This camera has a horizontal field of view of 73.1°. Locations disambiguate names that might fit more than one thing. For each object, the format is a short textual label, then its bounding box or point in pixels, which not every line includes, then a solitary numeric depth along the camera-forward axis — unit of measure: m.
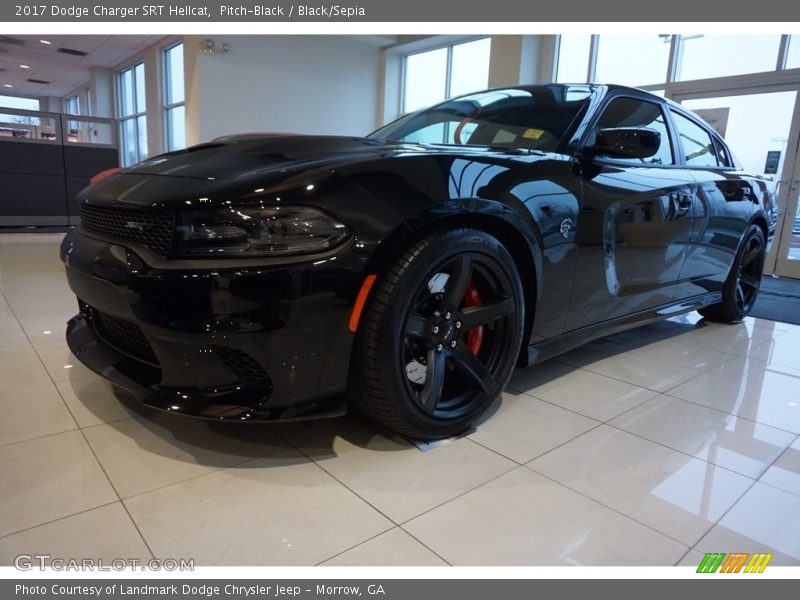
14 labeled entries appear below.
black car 1.24
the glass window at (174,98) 11.51
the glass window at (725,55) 6.02
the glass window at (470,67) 9.02
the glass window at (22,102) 21.88
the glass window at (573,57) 7.60
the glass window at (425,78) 10.12
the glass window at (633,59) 6.85
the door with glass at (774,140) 6.01
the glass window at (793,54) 5.78
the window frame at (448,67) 9.47
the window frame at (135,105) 13.69
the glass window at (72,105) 19.89
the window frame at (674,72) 5.91
